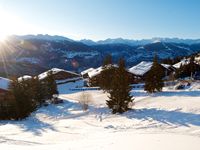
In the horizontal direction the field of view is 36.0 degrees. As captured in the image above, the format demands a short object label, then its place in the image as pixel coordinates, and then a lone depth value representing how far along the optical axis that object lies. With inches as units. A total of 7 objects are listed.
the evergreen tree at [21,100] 1491.1
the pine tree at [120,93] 1339.8
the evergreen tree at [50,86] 1955.0
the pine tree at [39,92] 1877.5
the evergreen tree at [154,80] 1626.5
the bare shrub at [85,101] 1542.6
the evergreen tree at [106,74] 1905.8
